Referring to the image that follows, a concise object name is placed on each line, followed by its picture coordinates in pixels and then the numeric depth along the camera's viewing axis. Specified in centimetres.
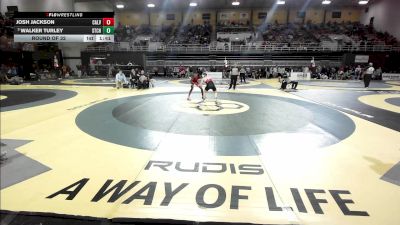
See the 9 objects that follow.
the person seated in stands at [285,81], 1666
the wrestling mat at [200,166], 317
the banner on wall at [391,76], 2833
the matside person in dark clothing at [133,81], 1683
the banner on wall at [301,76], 2732
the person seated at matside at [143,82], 1631
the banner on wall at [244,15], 4219
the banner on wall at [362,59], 3138
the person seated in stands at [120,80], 1656
